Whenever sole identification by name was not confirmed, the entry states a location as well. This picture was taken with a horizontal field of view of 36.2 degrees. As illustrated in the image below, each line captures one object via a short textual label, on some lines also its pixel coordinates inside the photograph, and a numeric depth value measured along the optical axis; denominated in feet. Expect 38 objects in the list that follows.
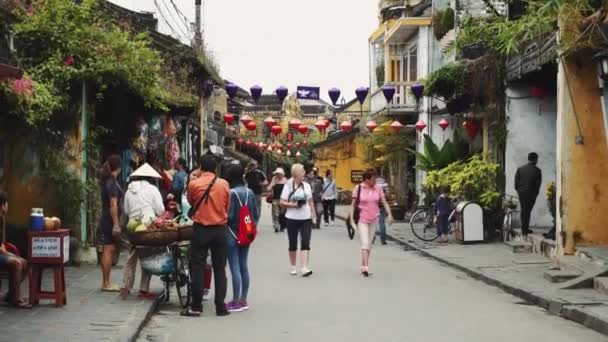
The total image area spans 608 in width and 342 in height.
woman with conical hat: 39.45
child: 75.87
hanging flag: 109.49
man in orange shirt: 36.29
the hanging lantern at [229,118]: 118.42
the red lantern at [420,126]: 106.85
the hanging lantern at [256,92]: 91.86
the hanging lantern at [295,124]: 128.36
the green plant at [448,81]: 79.00
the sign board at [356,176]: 151.47
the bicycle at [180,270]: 38.50
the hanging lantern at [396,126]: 110.42
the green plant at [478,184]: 73.97
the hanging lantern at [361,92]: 94.99
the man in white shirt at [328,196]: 100.53
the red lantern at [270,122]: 122.83
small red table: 35.35
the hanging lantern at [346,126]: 122.79
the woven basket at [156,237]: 37.88
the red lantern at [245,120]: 120.19
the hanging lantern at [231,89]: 94.99
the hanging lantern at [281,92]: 93.56
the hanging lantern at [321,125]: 117.74
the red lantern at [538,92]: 70.64
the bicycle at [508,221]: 70.49
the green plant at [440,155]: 87.81
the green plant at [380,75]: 134.72
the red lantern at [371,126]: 113.29
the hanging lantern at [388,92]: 101.35
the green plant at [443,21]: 108.06
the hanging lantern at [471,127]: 87.10
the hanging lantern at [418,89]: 90.48
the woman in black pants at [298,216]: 50.52
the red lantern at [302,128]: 128.36
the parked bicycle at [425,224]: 78.39
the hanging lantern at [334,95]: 94.68
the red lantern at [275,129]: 126.60
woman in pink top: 51.37
